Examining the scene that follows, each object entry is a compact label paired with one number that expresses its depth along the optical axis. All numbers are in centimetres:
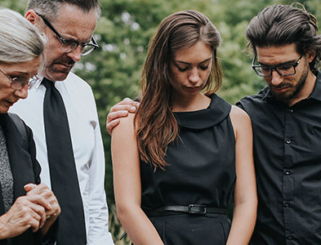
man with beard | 428
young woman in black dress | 414
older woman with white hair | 320
